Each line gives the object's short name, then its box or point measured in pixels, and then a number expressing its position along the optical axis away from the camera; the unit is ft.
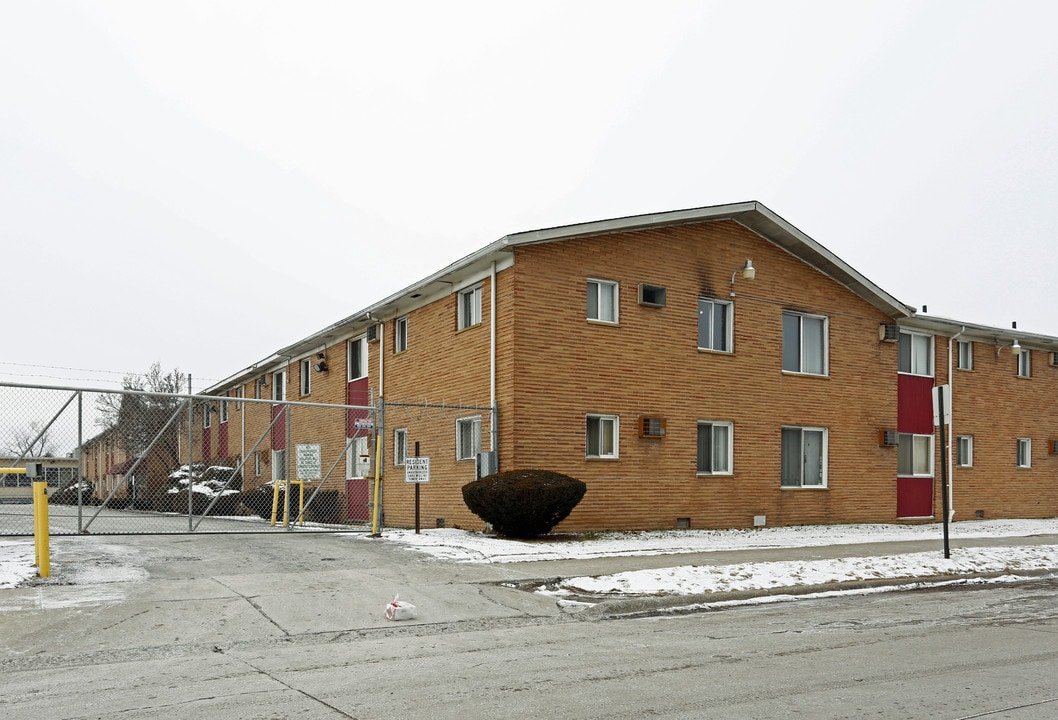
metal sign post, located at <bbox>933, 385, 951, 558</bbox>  46.73
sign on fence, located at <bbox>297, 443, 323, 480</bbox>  58.85
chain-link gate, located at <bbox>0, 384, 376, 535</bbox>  46.32
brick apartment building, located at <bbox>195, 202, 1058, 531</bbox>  59.52
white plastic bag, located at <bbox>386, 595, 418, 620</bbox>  31.37
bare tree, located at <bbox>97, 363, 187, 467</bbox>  63.52
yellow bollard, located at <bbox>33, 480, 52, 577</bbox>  35.83
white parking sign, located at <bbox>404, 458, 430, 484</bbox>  52.42
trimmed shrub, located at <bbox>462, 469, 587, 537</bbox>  51.21
